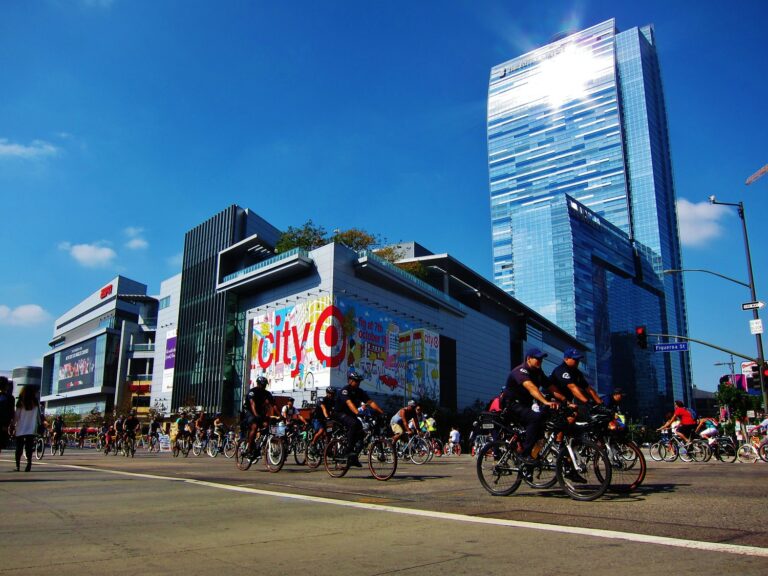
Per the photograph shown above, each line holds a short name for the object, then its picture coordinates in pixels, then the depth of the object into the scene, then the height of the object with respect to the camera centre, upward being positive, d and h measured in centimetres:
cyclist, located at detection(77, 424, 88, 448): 4219 -190
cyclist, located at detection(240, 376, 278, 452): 1248 +3
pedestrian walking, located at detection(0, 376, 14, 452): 1075 +4
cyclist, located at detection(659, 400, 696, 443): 1730 -24
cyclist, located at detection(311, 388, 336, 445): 1158 +3
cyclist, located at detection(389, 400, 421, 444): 1698 -20
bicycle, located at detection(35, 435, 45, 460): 1956 -122
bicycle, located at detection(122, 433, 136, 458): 2300 -129
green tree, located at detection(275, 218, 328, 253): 6562 +1963
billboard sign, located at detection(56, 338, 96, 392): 9894 +792
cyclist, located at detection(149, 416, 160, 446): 3164 -109
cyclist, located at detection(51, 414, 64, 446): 2554 -84
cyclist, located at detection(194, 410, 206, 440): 2317 -60
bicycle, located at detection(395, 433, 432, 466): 1745 -112
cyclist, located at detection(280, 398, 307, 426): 1335 -18
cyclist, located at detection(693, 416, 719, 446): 1742 -52
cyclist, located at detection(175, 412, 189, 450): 2306 -64
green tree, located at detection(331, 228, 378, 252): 6648 +1983
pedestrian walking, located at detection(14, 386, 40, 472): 1181 -19
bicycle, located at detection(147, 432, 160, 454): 3159 -162
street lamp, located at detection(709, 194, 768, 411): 2106 +508
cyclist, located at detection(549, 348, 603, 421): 778 +41
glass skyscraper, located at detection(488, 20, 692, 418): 14525 +6228
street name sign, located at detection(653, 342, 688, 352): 2667 +312
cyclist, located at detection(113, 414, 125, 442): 2620 -79
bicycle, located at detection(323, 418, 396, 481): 1002 -67
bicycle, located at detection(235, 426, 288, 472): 1205 -81
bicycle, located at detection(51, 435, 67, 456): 2610 -150
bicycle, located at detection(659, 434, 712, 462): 1738 -107
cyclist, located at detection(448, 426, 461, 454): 3225 -154
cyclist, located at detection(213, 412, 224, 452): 2234 -73
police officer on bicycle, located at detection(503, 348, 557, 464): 714 +19
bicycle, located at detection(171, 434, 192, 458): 2286 -130
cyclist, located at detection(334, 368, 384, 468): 1041 +3
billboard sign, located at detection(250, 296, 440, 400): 5262 +623
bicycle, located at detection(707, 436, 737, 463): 1742 -101
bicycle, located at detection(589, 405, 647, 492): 705 -48
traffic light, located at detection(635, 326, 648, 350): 2800 +372
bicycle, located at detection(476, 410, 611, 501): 682 -61
